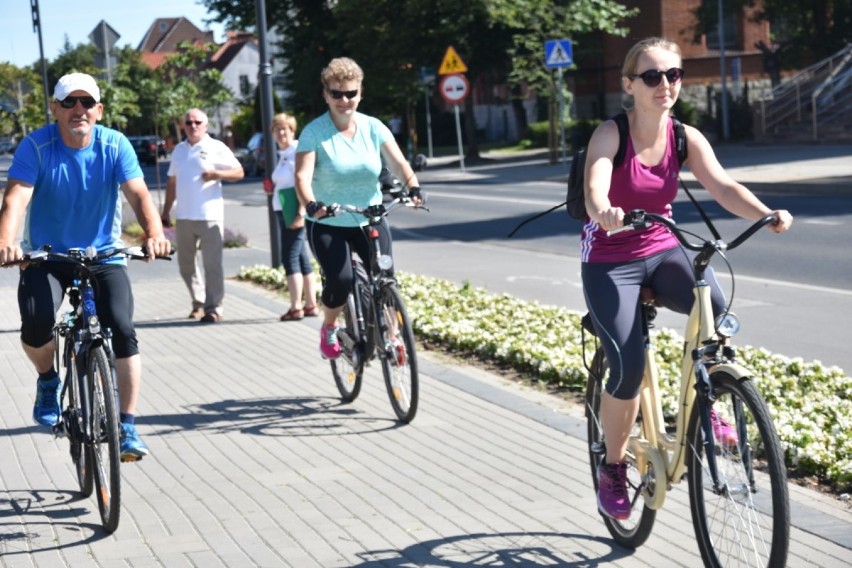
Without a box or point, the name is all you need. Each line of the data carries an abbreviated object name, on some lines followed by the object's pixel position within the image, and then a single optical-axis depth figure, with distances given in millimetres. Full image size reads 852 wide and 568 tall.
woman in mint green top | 7504
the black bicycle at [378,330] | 7348
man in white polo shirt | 11836
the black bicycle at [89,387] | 5320
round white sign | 37188
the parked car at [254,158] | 46594
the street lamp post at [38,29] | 33188
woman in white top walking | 11656
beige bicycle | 3906
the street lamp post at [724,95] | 41359
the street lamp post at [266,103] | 14938
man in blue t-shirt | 5609
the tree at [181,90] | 26938
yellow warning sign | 36750
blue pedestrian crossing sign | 35094
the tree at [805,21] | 42656
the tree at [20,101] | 38188
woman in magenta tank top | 4508
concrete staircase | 37250
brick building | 50812
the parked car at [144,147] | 66375
